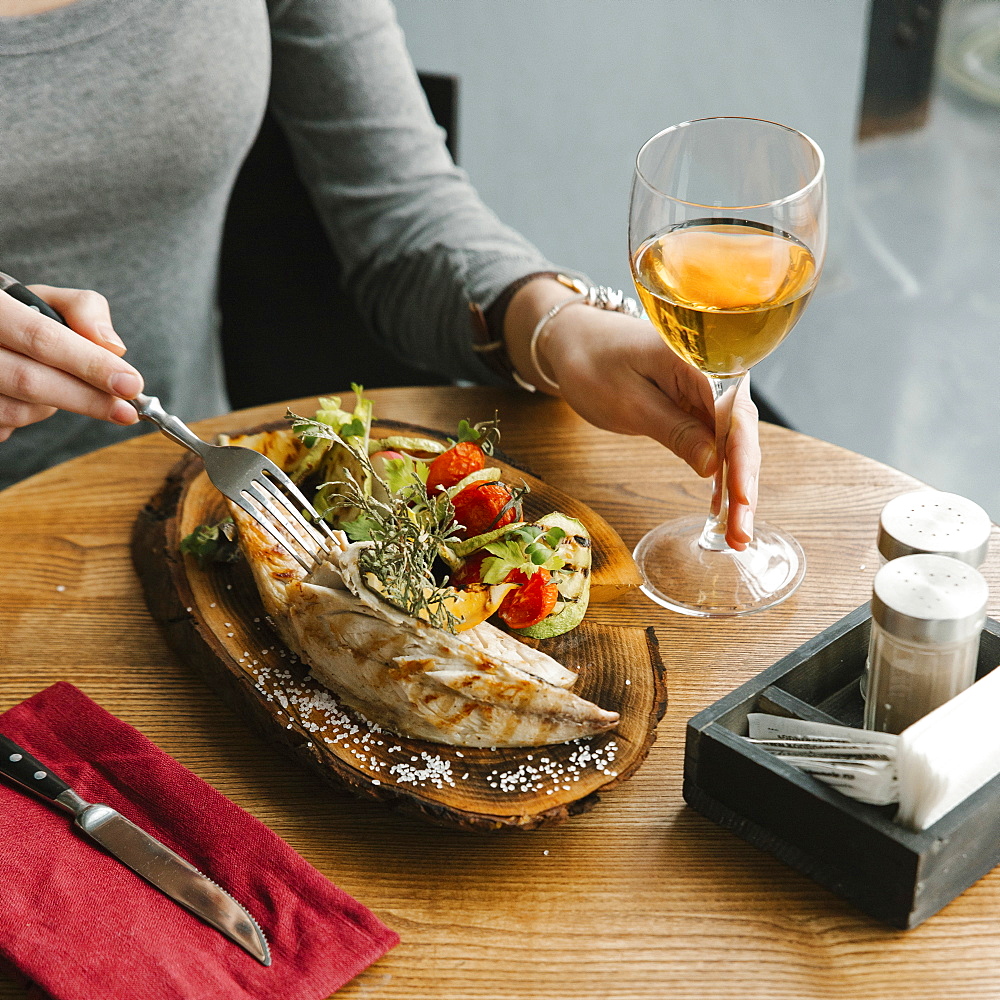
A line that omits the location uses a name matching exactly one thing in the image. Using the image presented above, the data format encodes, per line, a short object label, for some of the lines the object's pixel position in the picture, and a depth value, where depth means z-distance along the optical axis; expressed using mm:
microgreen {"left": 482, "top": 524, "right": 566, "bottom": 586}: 984
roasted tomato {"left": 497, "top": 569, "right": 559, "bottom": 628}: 990
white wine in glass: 892
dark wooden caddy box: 740
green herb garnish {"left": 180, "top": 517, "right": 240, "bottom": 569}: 1118
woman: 1157
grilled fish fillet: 870
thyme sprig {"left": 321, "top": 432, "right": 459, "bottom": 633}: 899
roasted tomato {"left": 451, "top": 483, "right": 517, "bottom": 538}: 1051
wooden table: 758
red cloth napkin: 737
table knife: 774
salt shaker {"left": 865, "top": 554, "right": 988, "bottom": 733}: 735
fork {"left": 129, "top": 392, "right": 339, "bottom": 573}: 1037
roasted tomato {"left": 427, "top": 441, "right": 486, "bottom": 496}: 1112
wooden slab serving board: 851
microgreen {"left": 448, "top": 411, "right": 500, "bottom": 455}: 1145
